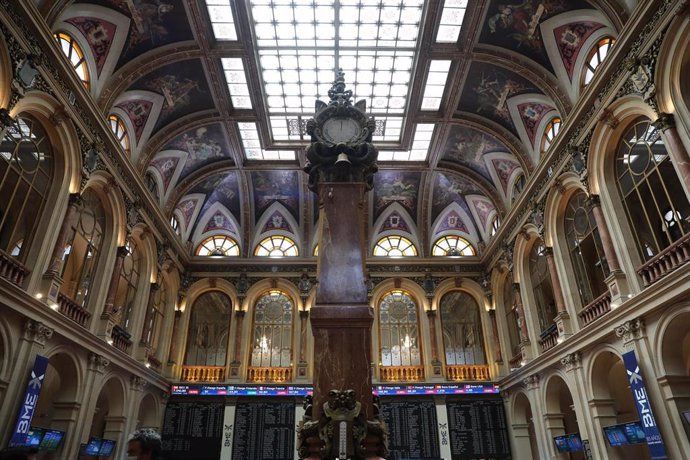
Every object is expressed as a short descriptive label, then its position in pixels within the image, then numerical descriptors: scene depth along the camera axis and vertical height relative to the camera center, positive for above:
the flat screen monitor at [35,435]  11.31 +0.74
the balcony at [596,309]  12.84 +4.04
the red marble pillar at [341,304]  5.46 +1.86
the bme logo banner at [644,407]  10.20 +1.11
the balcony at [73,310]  12.74 +4.14
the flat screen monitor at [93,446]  13.73 +0.58
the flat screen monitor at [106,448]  14.61 +0.56
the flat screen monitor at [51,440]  11.98 +0.66
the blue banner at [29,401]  10.42 +1.41
